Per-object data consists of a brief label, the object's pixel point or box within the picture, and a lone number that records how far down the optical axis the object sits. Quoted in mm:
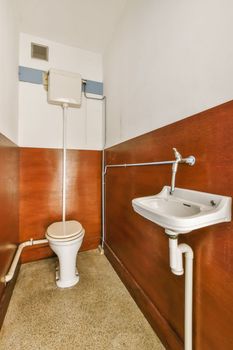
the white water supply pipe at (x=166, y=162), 873
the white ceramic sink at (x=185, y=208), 646
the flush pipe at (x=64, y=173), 1944
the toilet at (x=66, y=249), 1503
